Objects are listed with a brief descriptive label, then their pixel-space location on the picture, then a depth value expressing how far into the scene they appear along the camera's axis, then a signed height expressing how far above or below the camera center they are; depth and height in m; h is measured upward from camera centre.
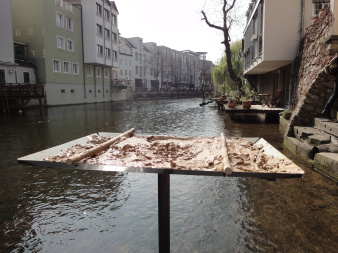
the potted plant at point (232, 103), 15.20 -0.74
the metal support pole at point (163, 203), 2.33 -0.92
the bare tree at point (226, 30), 23.23 +4.84
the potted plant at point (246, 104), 14.08 -0.71
